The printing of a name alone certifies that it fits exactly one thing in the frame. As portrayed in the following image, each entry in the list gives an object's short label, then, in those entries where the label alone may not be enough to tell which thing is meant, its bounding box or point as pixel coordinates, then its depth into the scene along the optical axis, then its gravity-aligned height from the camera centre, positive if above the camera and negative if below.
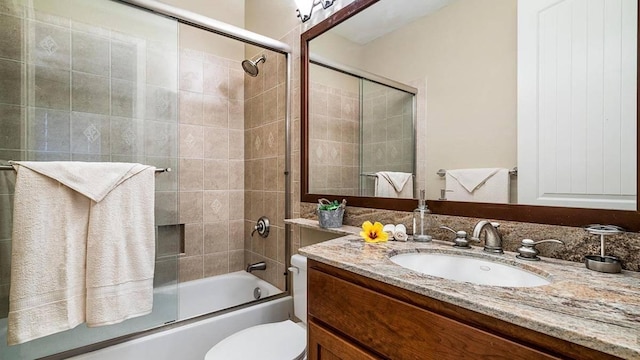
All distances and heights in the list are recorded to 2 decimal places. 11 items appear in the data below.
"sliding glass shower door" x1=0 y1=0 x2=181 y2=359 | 1.31 +0.44
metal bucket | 1.38 -0.20
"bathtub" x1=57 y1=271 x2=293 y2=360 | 1.31 -0.81
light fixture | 1.70 +1.04
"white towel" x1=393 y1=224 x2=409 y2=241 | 1.05 -0.21
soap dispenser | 1.07 -0.17
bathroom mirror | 0.77 +0.27
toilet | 1.14 -0.72
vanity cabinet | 0.49 -0.32
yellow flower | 1.05 -0.21
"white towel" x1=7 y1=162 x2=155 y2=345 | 1.05 -0.27
